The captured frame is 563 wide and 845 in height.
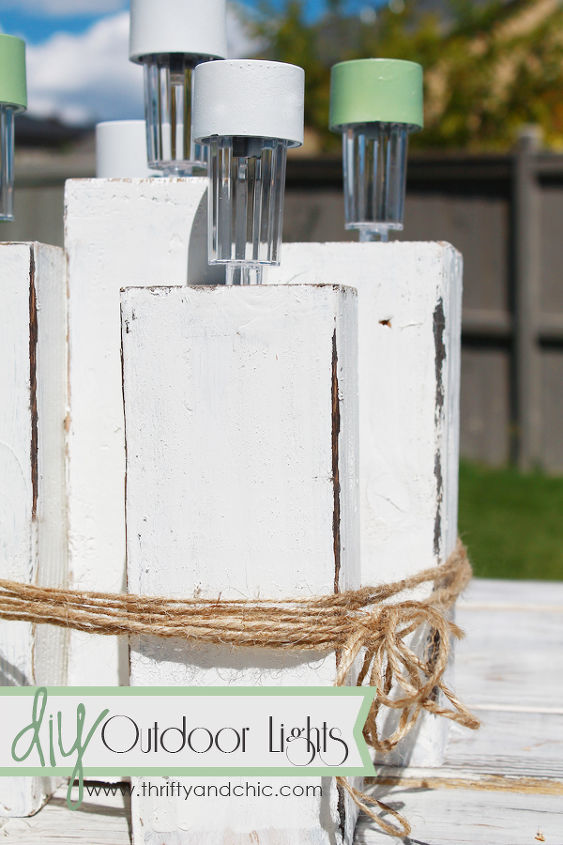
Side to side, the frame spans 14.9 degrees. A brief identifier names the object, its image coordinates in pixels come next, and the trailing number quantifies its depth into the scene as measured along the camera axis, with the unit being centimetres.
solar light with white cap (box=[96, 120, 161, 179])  112
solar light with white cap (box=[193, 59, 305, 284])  95
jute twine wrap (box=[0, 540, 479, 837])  94
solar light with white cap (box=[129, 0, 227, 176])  104
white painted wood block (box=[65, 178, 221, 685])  101
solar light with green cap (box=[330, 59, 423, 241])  105
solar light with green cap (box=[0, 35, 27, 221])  101
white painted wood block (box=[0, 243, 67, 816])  98
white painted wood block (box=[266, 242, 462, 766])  102
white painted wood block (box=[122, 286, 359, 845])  94
